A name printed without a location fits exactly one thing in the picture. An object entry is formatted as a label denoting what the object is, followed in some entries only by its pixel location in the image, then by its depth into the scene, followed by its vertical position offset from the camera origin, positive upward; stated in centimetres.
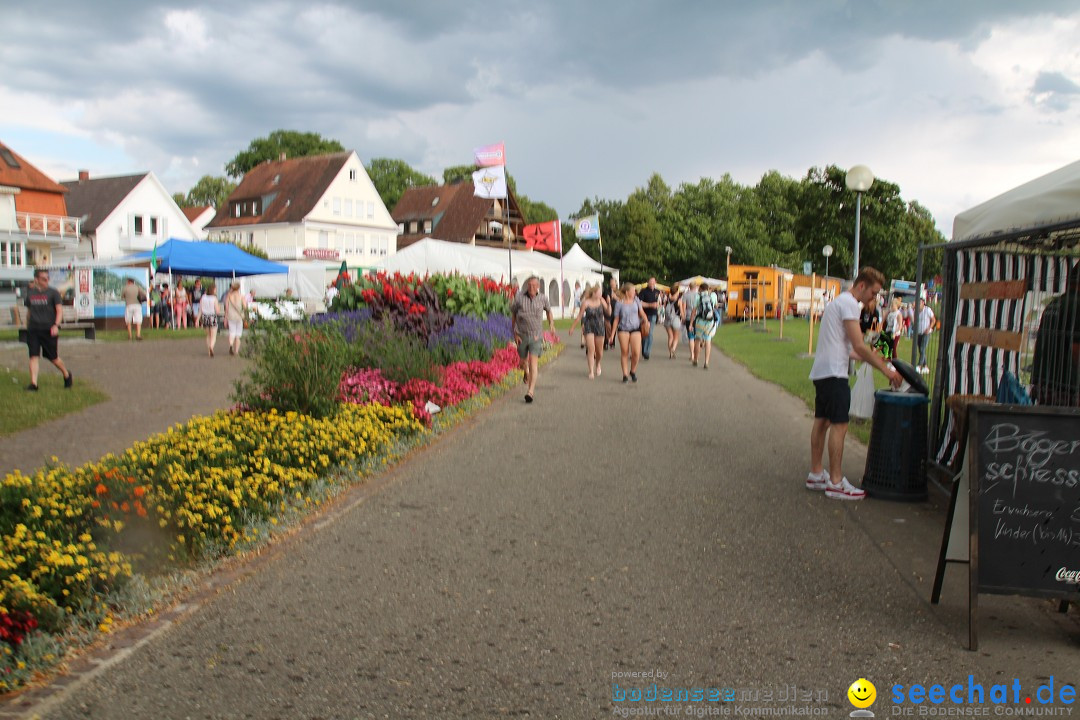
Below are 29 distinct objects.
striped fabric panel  659 -5
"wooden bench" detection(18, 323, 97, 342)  1256 -90
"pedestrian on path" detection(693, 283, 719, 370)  1733 -21
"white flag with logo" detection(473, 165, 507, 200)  2328 +341
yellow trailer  4459 +90
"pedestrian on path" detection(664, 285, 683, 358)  2011 -31
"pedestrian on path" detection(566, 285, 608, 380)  1531 -29
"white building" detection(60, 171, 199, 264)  5609 +590
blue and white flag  3653 +333
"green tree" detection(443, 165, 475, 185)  9376 +1491
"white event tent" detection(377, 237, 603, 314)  3162 +163
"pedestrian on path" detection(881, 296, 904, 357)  1930 -37
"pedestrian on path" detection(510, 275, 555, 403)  1214 -37
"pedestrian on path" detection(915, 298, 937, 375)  1838 -47
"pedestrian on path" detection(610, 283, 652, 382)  1473 -38
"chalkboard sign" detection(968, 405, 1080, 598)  406 -94
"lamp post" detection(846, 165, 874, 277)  1405 +217
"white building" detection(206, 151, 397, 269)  6406 +695
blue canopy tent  2433 +123
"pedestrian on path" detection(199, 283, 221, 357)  1927 -33
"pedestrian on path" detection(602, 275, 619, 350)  1731 +14
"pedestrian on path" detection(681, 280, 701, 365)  1875 -11
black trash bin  654 -109
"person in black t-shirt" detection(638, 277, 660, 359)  1988 +9
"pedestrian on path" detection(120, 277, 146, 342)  2350 -17
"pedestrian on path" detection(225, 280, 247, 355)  1881 -27
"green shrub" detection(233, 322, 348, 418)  822 -73
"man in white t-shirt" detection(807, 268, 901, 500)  660 -53
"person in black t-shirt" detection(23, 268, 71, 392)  1237 -34
